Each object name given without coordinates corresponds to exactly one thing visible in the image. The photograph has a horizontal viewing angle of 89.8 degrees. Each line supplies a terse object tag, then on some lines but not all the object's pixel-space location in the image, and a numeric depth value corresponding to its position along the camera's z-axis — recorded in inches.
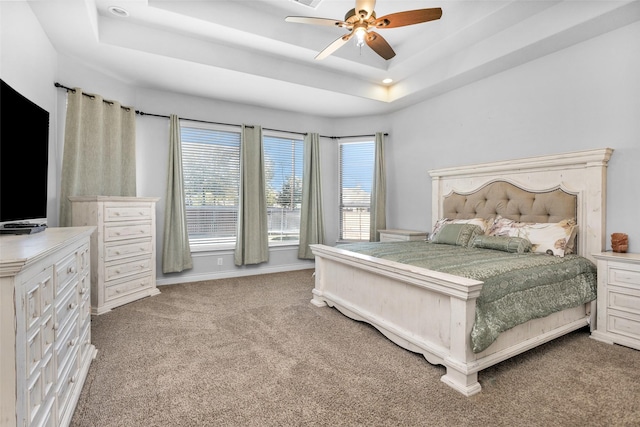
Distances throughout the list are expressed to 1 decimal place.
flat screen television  66.4
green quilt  75.2
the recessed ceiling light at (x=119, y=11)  109.6
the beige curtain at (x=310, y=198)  203.2
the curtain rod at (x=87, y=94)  125.5
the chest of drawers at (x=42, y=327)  38.5
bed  73.9
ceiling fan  88.3
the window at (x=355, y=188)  209.6
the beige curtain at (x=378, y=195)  197.8
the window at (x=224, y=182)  174.7
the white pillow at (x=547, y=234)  107.8
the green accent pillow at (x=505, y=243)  110.3
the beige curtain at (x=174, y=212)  162.1
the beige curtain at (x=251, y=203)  182.7
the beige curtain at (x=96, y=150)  129.0
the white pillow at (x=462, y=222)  135.9
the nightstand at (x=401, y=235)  167.0
